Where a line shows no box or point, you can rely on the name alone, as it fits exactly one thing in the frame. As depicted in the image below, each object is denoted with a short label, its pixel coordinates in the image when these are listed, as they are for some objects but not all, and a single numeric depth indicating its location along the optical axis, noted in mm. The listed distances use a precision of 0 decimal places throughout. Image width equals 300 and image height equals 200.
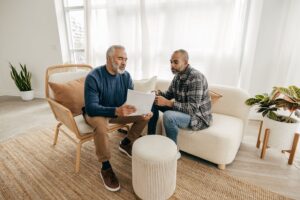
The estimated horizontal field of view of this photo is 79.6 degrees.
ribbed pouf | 1272
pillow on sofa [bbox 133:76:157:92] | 2210
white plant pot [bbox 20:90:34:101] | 3926
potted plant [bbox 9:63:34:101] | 3783
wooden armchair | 1636
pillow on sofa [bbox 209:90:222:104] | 2057
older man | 1545
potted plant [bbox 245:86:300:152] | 1715
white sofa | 1675
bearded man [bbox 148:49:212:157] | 1714
